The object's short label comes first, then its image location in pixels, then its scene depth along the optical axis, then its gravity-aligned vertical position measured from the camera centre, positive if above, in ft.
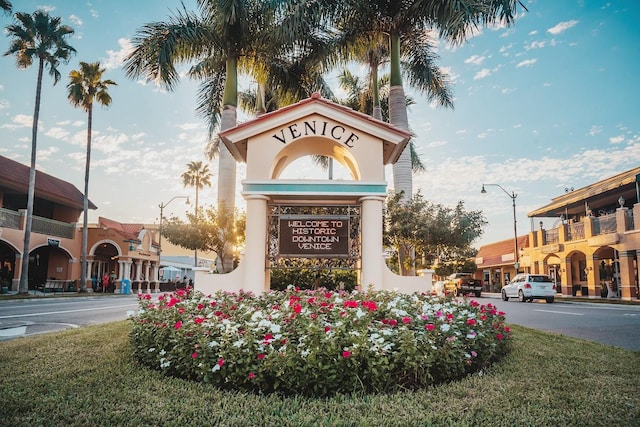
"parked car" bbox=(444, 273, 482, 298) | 123.13 -4.50
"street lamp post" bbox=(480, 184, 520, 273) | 117.43 +13.08
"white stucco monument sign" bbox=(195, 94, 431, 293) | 30.27 +4.95
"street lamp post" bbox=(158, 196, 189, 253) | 151.94 +21.43
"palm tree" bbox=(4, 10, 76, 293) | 83.92 +41.31
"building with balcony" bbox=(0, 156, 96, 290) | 92.12 +9.40
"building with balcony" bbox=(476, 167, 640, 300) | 87.10 +6.21
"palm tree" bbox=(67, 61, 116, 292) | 99.40 +39.07
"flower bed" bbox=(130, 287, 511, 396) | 15.21 -2.76
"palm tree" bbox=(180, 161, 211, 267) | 172.76 +35.32
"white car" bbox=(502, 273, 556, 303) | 82.79 -3.45
